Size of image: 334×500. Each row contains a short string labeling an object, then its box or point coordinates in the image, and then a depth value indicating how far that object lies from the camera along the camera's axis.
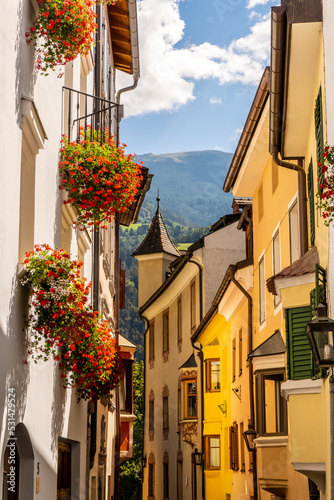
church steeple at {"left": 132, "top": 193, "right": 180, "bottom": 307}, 34.38
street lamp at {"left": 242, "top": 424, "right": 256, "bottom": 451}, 17.05
